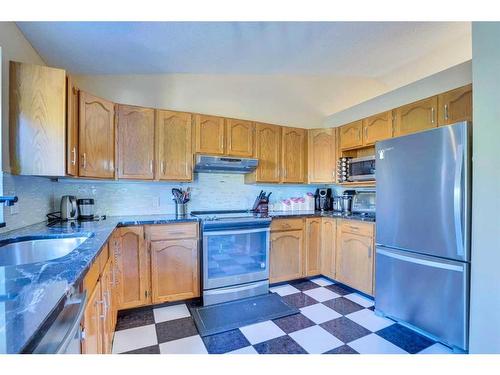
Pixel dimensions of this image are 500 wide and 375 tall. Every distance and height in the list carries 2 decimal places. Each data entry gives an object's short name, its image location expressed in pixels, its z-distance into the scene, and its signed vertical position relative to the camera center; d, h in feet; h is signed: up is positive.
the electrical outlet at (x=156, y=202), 8.93 -0.57
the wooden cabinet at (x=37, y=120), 4.97 +1.44
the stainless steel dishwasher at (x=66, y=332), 1.84 -1.27
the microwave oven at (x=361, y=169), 8.91 +0.74
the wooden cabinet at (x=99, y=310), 3.25 -2.03
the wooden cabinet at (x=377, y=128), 8.38 +2.21
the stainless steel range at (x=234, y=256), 7.75 -2.39
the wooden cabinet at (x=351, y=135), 9.42 +2.16
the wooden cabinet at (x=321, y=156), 10.48 +1.44
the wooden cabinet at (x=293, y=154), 10.46 +1.49
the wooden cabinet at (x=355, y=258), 7.97 -2.51
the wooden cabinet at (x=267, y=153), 9.91 +1.45
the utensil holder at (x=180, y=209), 8.99 -0.83
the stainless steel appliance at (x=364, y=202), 9.56 -0.57
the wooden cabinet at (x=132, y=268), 6.92 -2.42
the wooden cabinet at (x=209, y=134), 8.80 +1.99
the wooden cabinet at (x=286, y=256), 9.05 -2.65
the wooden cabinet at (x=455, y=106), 6.40 +2.31
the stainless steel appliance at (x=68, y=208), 6.91 -0.62
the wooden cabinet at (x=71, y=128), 5.55 +1.43
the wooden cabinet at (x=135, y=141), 7.73 +1.51
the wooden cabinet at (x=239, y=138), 9.34 +1.99
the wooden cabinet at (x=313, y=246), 9.68 -2.42
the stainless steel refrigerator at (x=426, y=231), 5.32 -1.07
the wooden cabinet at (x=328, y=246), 9.42 -2.37
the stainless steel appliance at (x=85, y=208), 7.34 -0.67
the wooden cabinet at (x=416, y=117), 7.20 +2.28
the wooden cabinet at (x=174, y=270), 7.34 -2.62
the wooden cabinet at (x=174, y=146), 8.25 +1.45
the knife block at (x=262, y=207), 10.23 -0.85
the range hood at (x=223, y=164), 8.57 +0.87
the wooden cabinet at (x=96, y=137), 6.58 +1.46
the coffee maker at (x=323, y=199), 11.15 -0.55
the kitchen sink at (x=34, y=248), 4.16 -1.18
